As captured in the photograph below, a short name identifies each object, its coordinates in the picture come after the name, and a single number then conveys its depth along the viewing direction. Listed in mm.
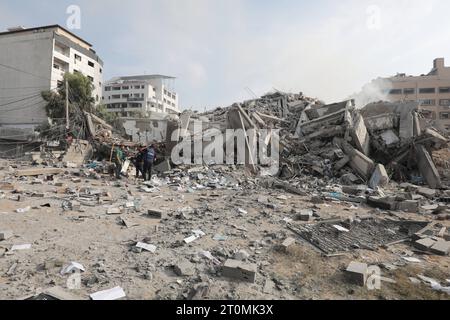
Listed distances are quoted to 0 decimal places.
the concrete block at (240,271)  2762
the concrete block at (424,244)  3883
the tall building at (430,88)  36906
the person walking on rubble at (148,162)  8469
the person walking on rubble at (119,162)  9266
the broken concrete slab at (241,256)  3242
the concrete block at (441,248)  3766
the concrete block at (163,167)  9812
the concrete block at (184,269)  2848
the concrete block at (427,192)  7637
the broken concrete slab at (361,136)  9831
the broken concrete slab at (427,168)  8883
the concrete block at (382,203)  6285
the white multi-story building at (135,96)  48469
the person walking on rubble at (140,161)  8698
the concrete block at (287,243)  3561
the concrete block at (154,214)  4828
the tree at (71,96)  22328
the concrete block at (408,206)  6234
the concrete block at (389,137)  10242
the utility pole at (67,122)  14026
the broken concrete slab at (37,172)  8423
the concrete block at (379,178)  8516
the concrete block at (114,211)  4914
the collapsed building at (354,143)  9375
